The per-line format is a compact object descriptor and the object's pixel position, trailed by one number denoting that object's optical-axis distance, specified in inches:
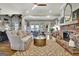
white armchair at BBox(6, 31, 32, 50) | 58.8
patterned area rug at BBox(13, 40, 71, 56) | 58.5
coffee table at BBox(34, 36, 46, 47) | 59.2
